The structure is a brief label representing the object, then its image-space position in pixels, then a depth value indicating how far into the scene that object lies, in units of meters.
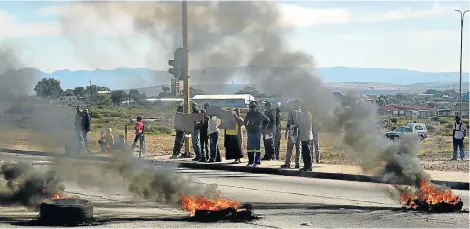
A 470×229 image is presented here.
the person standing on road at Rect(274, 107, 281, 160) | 20.33
